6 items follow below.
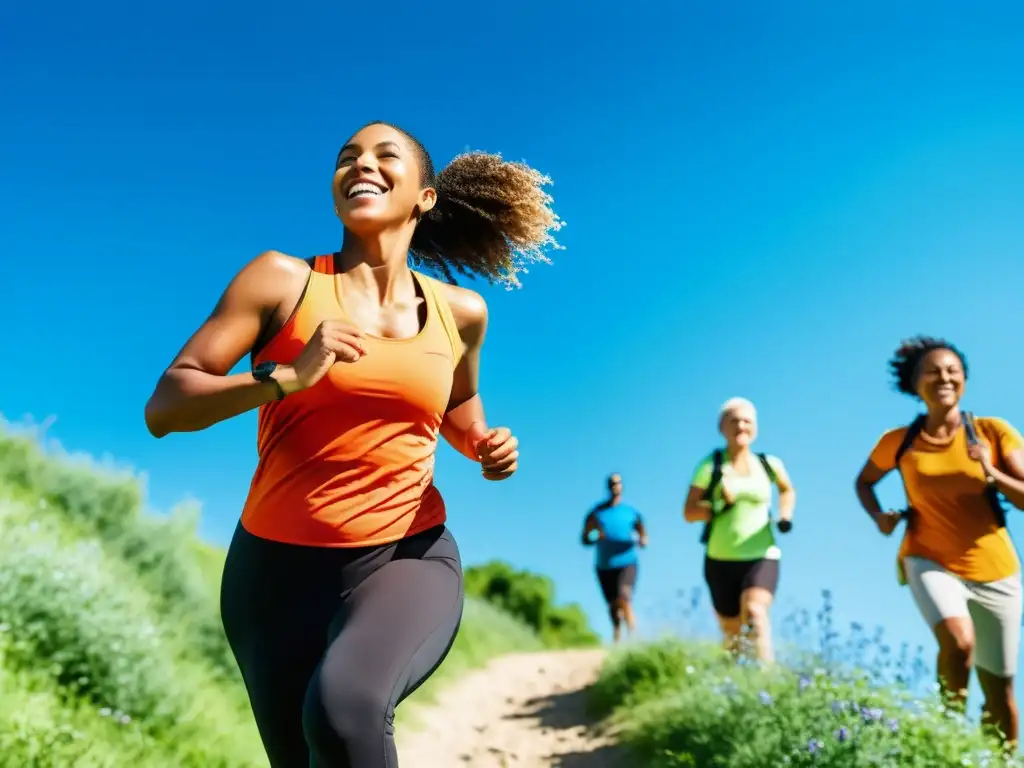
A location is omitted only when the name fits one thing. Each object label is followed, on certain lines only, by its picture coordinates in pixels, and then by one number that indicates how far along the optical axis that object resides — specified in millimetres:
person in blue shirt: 11945
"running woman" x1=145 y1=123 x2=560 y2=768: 2178
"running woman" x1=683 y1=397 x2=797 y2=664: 6570
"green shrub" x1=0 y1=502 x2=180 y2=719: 5562
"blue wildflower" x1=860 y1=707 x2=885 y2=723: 5177
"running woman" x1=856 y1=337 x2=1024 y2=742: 5496
